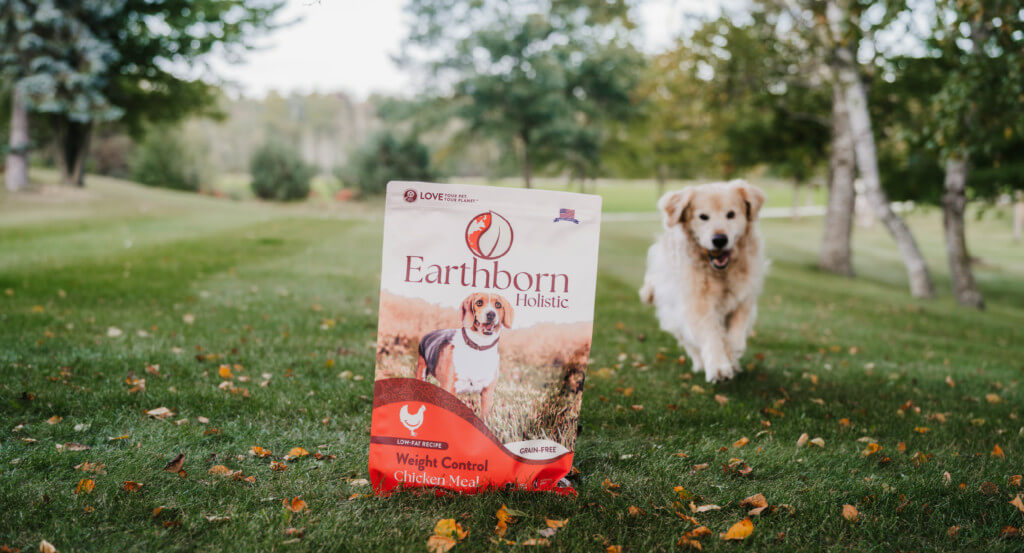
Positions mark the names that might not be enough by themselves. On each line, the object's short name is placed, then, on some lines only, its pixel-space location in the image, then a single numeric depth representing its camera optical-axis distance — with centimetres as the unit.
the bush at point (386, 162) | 3300
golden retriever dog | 443
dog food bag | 257
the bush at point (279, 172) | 3256
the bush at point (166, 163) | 3606
